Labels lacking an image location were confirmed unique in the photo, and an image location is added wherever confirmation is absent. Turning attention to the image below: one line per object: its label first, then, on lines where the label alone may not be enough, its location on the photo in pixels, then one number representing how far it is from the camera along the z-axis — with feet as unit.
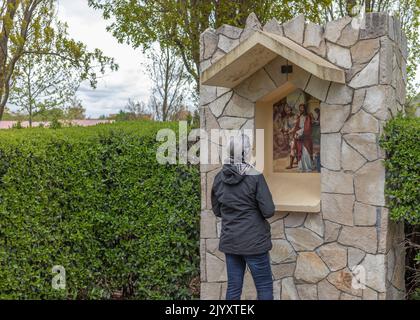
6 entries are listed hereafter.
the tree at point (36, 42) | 26.96
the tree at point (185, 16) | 30.22
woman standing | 14.32
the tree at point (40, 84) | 37.60
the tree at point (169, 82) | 50.34
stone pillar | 16.52
